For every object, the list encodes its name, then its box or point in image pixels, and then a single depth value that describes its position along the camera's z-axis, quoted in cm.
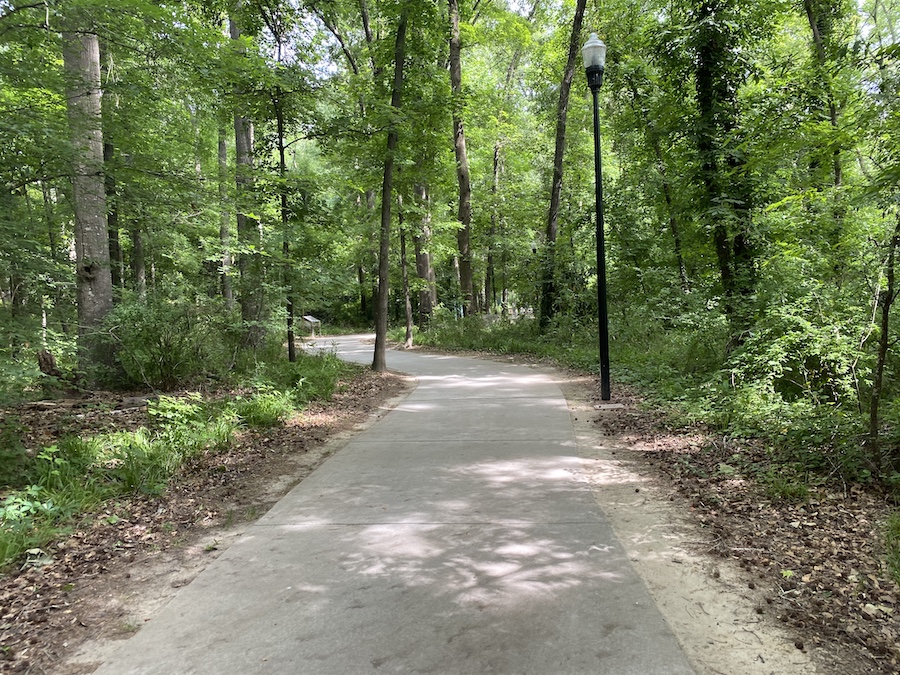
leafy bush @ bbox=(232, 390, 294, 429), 725
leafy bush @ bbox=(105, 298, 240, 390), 812
